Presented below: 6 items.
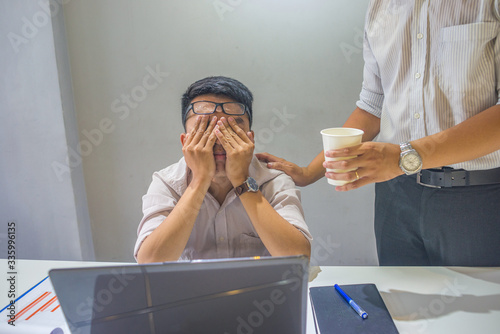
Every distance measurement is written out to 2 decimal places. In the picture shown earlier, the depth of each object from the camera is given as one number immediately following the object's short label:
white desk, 0.99
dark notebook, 0.96
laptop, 0.65
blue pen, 1.00
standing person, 1.12
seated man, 1.24
